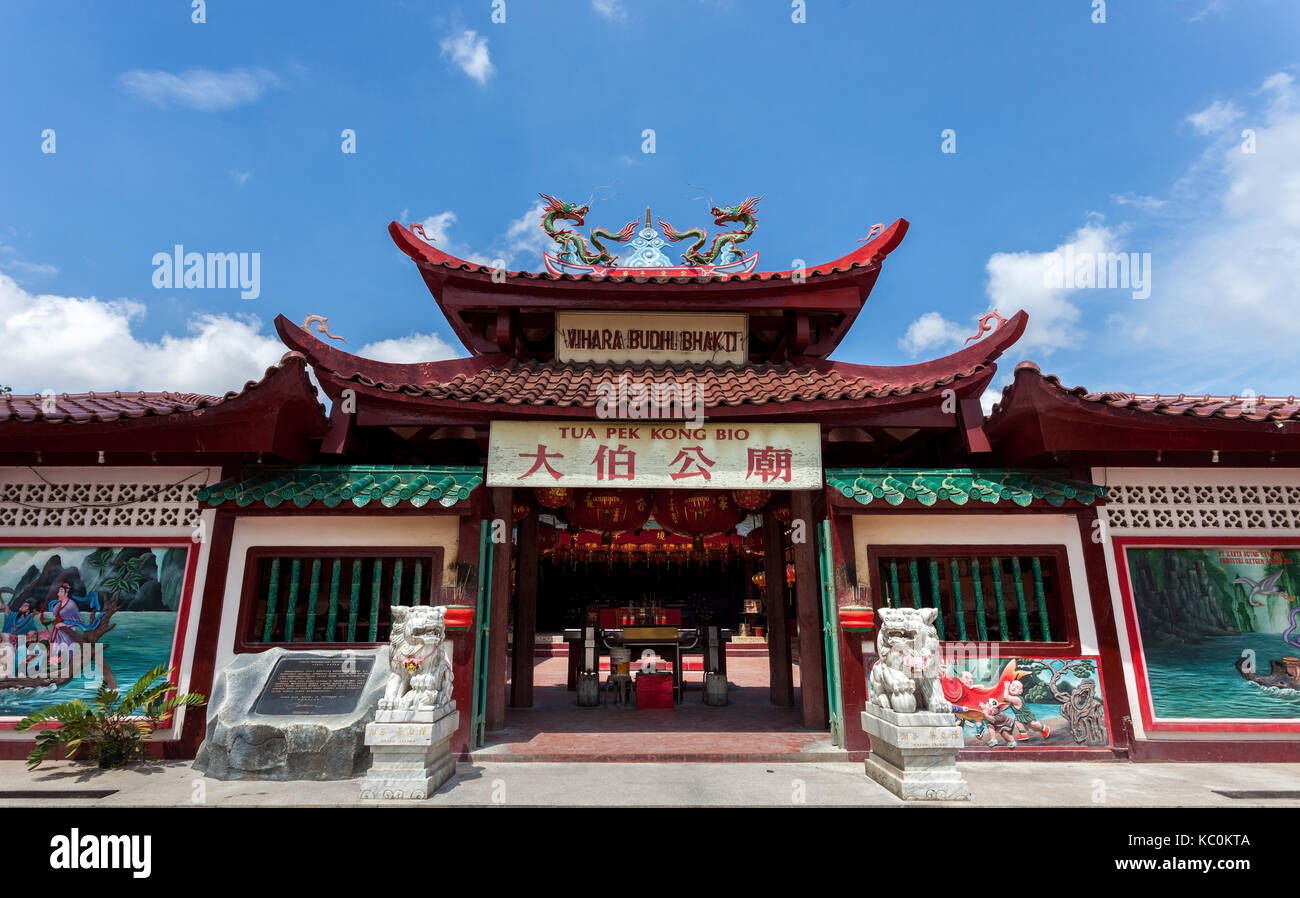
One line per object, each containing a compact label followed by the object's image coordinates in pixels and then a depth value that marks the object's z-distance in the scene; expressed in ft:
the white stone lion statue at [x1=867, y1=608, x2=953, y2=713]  17.70
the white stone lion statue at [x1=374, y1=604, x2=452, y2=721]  18.21
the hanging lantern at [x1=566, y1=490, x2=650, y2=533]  29.01
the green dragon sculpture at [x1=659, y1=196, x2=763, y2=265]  32.53
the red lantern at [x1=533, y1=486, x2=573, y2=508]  27.91
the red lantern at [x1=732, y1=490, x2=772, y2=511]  27.89
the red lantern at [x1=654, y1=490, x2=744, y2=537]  28.81
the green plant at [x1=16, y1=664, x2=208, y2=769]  20.31
